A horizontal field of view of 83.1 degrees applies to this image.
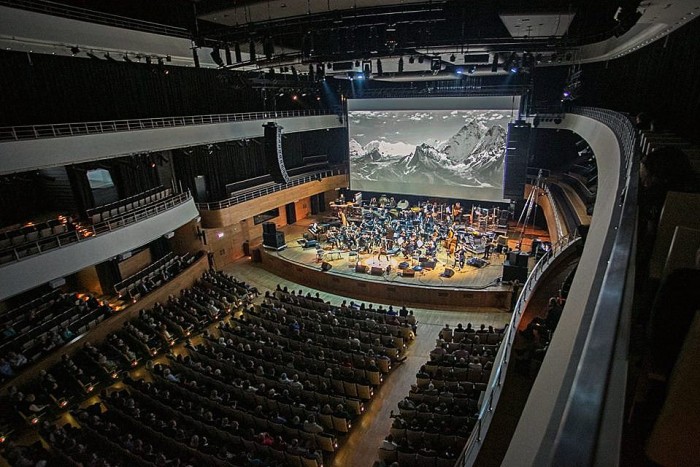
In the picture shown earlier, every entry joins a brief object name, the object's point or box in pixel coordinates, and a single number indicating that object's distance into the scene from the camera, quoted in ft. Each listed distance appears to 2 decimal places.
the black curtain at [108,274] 54.54
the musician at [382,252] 64.25
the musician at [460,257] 59.11
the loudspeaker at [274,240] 69.51
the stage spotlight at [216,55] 43.74
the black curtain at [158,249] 62.75
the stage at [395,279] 52.90
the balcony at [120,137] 36.88
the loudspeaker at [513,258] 52.16
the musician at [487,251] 61.84
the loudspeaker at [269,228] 70.28
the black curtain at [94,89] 44.14
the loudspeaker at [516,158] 54.54
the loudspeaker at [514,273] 51.32
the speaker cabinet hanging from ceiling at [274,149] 56.08
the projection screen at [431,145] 69.82
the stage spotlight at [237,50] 43.34
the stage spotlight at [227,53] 42.65
